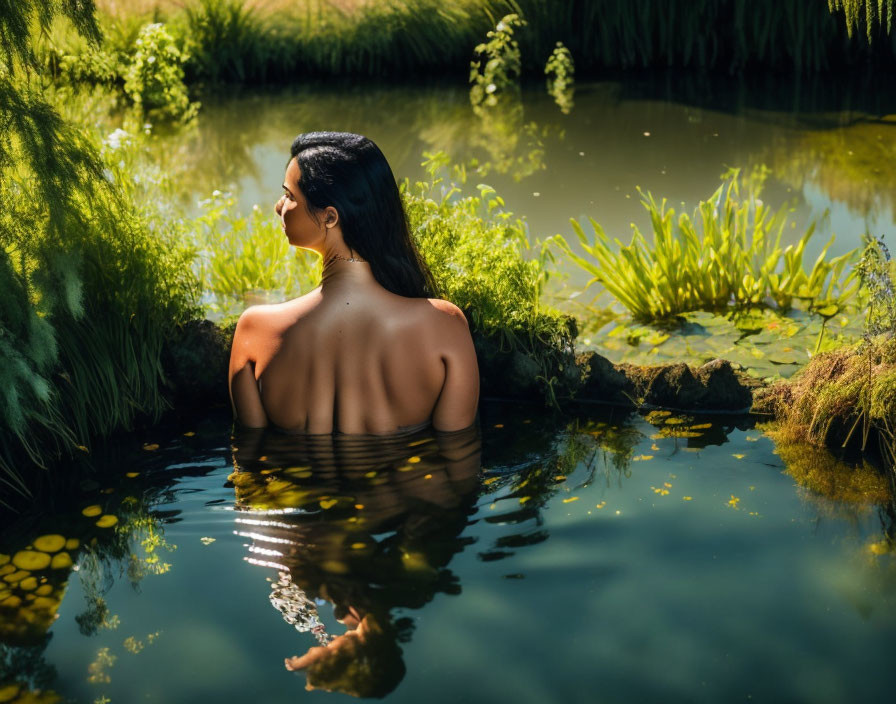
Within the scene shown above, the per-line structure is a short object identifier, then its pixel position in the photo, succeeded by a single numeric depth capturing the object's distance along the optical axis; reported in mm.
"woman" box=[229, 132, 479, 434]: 3324
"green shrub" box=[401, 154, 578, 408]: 4203
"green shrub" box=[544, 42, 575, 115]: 9877
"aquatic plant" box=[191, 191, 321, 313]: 5094
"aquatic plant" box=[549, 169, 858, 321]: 5242
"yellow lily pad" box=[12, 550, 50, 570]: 3066
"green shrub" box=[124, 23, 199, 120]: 9477
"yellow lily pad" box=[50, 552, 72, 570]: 3070
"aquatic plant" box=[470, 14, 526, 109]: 9992
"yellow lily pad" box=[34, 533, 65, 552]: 3174
